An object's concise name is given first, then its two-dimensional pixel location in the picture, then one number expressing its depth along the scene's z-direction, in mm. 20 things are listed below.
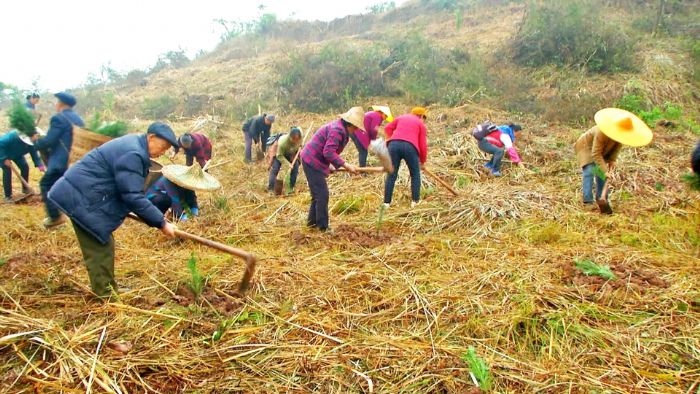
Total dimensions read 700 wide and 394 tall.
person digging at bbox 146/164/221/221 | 4402
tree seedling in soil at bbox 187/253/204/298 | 2997
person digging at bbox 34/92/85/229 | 4547
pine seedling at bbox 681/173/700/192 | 3218
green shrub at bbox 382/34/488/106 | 11070
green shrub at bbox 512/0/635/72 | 10602
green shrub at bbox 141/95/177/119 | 14312
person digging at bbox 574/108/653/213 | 4340
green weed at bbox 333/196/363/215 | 5659
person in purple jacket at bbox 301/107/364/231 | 4414
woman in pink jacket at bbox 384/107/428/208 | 5184
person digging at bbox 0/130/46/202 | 5555
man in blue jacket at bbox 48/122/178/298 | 2756
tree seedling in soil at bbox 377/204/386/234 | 4566
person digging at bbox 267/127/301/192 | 6445
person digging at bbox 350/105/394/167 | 6059
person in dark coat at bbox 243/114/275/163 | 8250
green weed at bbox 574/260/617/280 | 3373
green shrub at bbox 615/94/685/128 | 8281
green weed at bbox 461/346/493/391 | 2283
